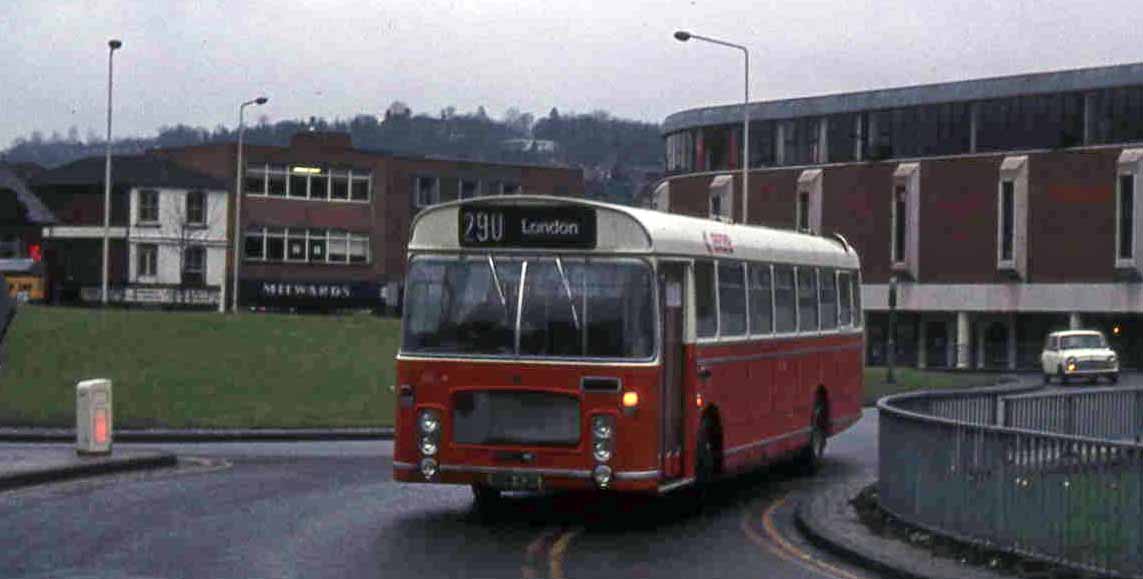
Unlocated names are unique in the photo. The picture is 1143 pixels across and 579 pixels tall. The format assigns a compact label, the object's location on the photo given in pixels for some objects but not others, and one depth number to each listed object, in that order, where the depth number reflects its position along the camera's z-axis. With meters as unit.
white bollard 24.39
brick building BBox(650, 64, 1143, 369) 79.50
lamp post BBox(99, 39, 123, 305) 67.06
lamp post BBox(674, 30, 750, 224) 61.00
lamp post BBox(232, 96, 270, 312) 72.24
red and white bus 17.56
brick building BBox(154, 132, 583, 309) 96.19
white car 61.84
